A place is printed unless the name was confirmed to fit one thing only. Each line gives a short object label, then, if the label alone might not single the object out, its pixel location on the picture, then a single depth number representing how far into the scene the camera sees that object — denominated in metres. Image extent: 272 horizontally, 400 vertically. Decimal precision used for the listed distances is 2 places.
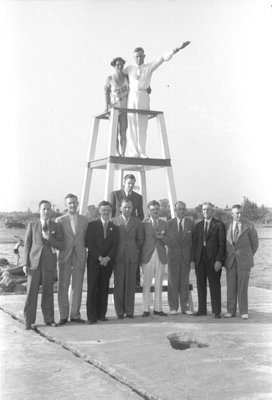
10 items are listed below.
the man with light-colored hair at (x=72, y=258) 7.38
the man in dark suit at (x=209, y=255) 7.80
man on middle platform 8.17
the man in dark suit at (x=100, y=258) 7.39
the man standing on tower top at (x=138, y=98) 8.97
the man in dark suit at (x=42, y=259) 7.14
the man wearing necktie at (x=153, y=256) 7.88
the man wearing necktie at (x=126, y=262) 7.71
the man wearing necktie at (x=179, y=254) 7.96
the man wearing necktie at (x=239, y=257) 7.75
